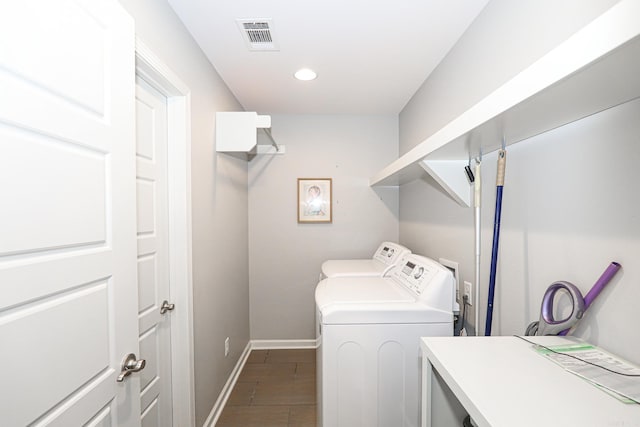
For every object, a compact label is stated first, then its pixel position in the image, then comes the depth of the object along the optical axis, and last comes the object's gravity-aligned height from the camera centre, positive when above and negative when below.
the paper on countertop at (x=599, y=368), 0.69 -0.44
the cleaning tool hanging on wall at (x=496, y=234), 1.13 -0.11
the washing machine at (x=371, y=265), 2.17 -0.49
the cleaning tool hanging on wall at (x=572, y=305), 0.85 -0.32
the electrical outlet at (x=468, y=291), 1.62 -0.48
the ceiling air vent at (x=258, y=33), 1.54 +1.00
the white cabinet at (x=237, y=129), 2.07 +0.58
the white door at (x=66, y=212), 0.62 -0.01
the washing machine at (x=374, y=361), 1.43 -0.77
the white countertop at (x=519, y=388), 0.62 -0.46
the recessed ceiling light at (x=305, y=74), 2.07 +0.99
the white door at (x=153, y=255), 1.36 -0.24
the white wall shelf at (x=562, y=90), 0.52 +0.29
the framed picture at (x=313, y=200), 3.01 +0.09
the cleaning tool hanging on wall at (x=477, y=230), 1.32 -0.11
